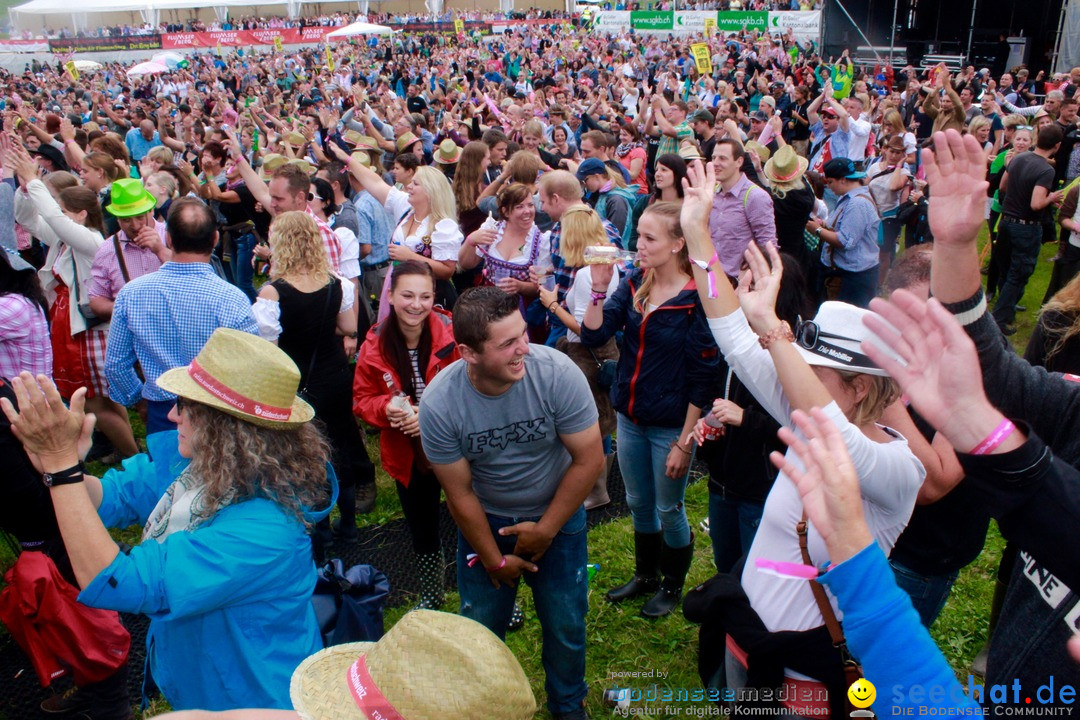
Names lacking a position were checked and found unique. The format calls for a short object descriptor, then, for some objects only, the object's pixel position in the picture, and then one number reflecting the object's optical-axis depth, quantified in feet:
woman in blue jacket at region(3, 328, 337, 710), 6.54
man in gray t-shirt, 8.74
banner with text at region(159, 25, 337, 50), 137.74
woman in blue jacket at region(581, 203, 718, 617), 10.77
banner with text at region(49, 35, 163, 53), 139.33
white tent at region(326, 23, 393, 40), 118.39
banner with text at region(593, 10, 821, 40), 89.10
